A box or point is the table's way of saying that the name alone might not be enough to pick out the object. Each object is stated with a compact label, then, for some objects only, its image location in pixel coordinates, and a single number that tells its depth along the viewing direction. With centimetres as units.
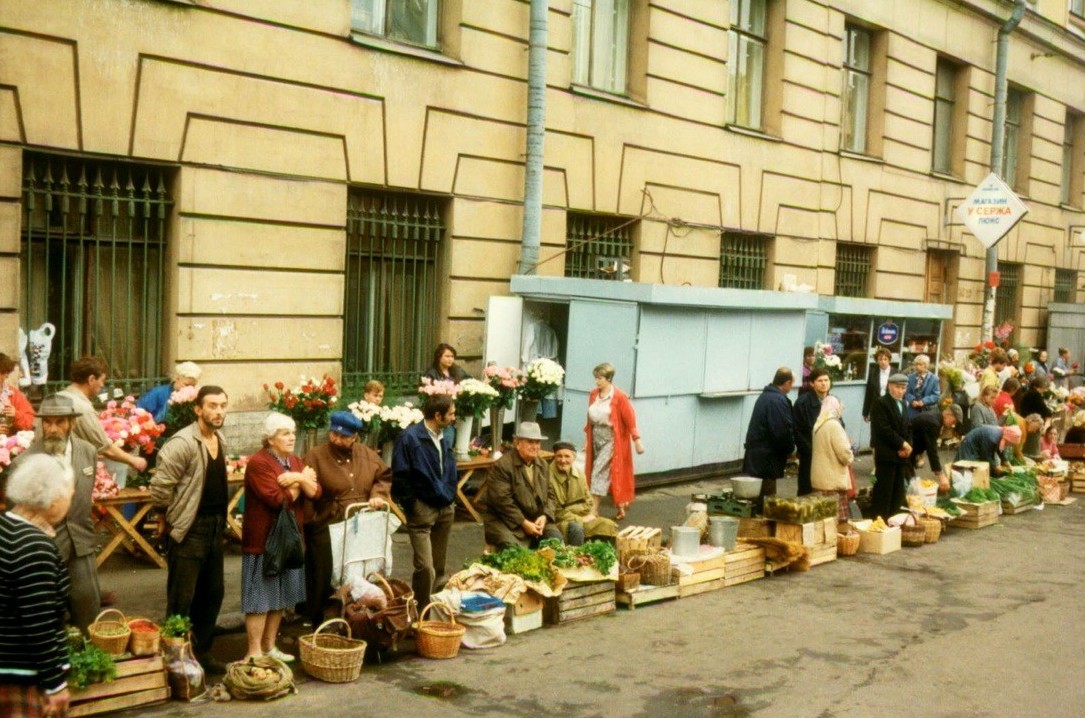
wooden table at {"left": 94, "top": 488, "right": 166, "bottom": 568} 945
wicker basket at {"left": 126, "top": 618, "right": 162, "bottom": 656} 702
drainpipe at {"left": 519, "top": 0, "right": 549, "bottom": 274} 1470
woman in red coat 1284
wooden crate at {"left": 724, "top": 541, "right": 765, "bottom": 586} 1074
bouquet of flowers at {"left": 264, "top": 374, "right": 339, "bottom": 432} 1121
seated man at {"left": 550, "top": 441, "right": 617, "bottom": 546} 1043
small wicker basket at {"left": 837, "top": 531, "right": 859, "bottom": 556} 1211
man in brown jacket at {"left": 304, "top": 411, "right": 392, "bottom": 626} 824
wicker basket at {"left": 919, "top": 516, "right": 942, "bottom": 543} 1295
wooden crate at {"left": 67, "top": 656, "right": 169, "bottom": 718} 667
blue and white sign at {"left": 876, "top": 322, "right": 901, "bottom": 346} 1955
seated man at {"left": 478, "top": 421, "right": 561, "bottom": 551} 959
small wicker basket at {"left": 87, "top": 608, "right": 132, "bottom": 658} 694
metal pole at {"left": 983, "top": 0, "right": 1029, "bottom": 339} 2438
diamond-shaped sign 2148
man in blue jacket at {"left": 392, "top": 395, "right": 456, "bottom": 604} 884
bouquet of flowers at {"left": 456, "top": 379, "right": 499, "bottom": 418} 1225
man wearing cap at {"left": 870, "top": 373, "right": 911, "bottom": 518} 1302
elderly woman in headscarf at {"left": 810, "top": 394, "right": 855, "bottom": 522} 1237
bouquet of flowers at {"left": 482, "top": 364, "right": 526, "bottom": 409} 1282
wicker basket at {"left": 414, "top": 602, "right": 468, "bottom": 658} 810
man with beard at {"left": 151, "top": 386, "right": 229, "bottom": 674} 749
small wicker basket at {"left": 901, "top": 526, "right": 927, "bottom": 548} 1279
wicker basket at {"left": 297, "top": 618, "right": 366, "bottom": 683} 748
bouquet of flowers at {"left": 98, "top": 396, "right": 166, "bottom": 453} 933
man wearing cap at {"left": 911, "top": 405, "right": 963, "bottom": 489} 1413
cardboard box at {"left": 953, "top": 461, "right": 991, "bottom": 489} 1470
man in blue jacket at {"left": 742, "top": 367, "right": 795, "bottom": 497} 1295
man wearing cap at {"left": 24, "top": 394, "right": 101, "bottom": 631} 702
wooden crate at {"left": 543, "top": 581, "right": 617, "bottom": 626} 909
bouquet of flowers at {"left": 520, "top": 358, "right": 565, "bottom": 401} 1320
